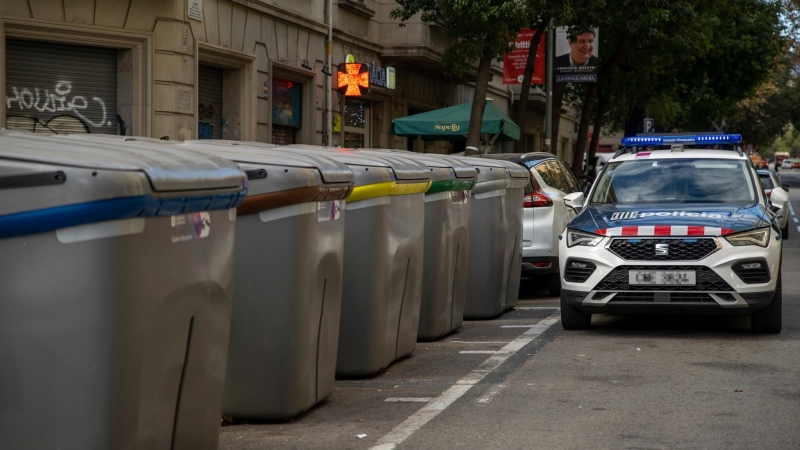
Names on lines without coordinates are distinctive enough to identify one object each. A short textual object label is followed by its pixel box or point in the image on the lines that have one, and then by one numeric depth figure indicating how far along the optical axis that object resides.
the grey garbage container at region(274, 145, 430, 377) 7.38
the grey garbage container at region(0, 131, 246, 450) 3.99
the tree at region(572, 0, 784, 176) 25.69
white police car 9.28
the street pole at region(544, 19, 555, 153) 28.06
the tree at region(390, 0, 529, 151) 19.86
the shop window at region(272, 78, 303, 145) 21.41
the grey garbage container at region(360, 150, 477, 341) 9.23
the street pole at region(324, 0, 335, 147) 22.60
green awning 21.61
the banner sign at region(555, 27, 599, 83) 27.28
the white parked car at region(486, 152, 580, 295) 12.91
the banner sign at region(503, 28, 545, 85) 28.12
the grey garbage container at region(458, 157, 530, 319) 10.84
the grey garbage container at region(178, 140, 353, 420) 5.94
